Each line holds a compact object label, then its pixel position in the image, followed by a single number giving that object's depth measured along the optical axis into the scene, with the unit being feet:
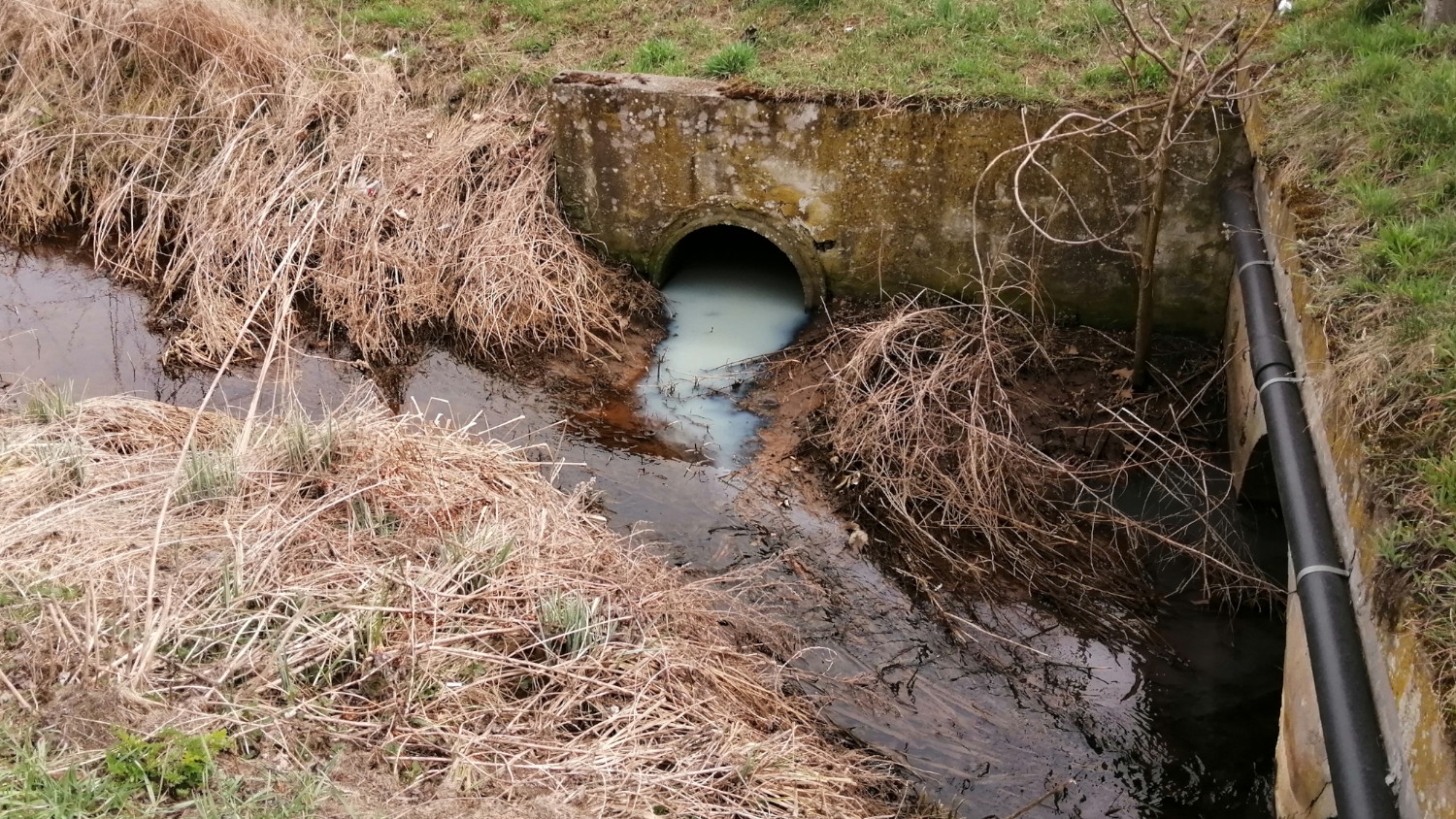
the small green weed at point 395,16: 34.86
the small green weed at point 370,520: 17.98
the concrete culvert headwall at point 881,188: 25.77
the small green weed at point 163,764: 11.76
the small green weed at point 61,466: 18.13
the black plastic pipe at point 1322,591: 11.02
